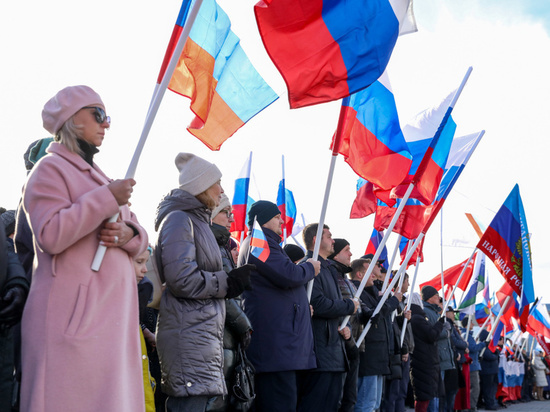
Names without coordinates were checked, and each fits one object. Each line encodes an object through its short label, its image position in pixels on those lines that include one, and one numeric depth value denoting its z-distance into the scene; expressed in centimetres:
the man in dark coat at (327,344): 616
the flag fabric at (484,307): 1935
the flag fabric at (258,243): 556
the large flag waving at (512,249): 1038
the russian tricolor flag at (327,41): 461
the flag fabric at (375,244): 1248
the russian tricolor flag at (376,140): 686
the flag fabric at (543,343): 2280
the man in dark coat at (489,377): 1772
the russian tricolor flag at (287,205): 1144
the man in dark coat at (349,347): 711
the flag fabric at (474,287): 1582
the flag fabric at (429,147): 776
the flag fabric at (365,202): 960
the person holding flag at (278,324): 546
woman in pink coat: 282
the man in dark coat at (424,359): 1041
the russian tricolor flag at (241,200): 1002
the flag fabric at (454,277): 1492
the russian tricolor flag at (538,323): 2103
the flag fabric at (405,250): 1009
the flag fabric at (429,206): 877
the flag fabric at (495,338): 1572
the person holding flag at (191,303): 423
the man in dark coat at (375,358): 786
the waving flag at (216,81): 535
